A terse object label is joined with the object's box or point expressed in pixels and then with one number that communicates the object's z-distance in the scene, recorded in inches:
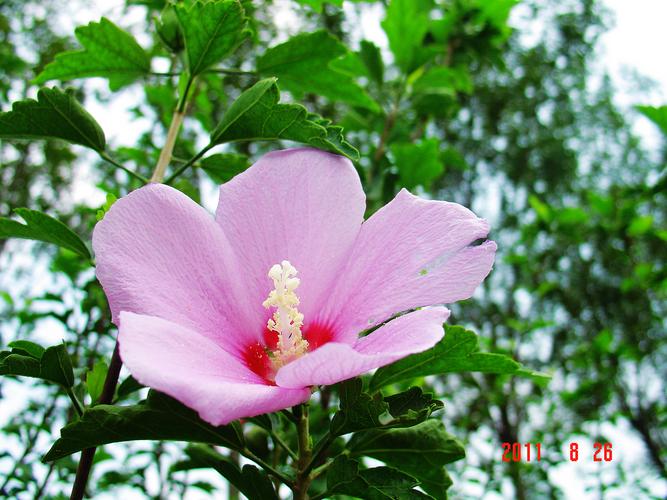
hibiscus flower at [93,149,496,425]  6.1
